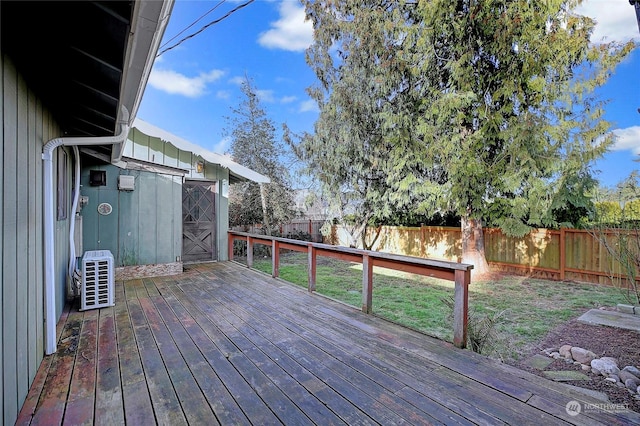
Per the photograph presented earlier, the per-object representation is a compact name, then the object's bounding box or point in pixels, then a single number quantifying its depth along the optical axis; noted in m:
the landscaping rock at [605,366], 2.86
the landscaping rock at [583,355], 3.15
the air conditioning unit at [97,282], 3.75
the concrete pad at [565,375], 2.76
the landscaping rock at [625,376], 2.73
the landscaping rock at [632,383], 2.60
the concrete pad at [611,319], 4.06
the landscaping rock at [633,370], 2.79
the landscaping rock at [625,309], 4.60
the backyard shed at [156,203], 5.27
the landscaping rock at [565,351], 3.31
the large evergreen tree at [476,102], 6.10
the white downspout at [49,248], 2.54
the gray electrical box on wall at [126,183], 5.39
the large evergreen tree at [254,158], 10.28
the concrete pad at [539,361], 3.10
